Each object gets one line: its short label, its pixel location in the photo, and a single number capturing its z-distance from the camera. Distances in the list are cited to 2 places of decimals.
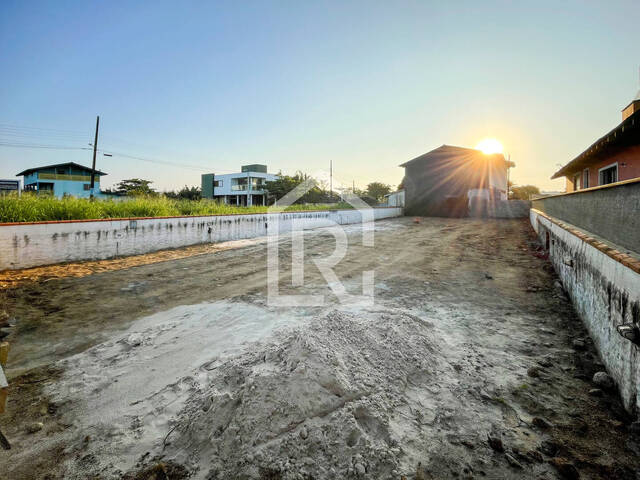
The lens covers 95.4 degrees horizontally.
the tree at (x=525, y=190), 58.45
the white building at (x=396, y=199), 33.14
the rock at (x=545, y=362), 3.27
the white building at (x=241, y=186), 49.59
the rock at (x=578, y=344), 3.61
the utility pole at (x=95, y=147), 22.05
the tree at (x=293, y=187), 42.06
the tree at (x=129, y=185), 43.06
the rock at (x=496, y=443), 2.18
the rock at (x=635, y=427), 2.26
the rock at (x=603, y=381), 2.82
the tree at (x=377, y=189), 65.50
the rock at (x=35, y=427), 2.37
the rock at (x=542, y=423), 2.39
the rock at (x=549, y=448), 2.15
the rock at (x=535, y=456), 2.10
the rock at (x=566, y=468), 1.96
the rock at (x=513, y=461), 2.05
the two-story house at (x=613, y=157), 7.95
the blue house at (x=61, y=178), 38.19
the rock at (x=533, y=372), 3.07
